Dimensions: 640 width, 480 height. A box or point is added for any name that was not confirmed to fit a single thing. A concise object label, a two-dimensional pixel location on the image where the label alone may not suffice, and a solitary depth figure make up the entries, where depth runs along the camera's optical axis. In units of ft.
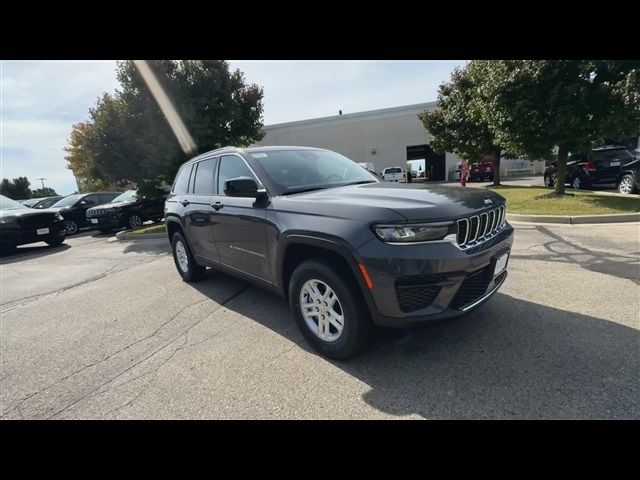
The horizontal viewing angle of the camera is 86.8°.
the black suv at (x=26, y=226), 32.24
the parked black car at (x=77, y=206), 47.73
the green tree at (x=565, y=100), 27.63
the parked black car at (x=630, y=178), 35.81
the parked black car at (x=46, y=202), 55.62
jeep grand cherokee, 7.82
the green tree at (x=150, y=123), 37.93
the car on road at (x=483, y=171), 82.33
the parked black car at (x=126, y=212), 41.42
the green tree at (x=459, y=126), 53.06
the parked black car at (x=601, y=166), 41.09
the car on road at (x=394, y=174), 83.63
